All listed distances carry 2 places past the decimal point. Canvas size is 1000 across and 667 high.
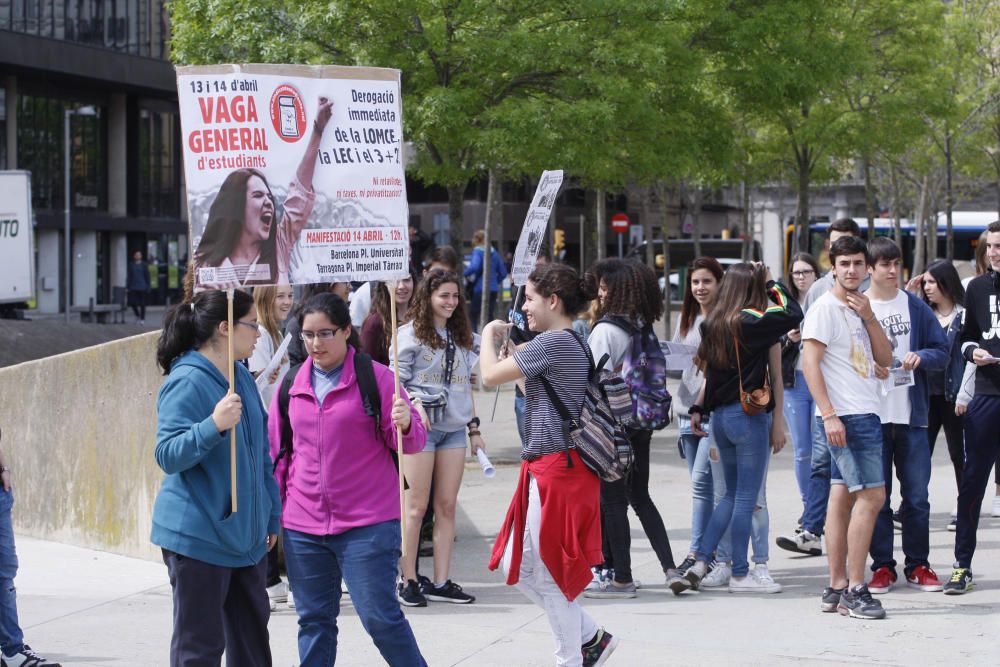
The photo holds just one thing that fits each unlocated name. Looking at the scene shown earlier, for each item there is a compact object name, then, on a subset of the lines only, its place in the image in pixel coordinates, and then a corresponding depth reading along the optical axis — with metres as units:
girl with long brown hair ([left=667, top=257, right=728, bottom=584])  15.62
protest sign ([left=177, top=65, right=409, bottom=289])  10.10
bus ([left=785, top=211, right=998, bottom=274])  91.19
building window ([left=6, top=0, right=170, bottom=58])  85.25
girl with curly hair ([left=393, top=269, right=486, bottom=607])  15.01
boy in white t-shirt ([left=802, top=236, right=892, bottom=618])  13.90
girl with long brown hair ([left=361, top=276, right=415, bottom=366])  15.46
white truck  50.31
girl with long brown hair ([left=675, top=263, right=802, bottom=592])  14.95
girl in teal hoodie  9.30
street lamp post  84.37
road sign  84.69
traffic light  69.09
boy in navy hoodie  14.71
